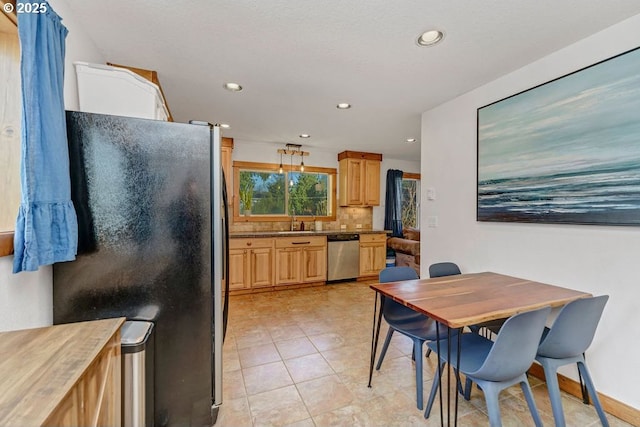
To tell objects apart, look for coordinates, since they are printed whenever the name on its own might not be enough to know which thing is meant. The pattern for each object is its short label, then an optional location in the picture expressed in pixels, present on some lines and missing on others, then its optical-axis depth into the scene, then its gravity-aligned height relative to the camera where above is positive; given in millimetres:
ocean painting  1640 +429
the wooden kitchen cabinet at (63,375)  625 -438
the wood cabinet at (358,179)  5117 +623
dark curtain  5574 +160
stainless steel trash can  1159 -701
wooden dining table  1402 -520
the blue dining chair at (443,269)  2467 -527
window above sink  4660 +339
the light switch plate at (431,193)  2980 +195
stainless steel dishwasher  4609 -764
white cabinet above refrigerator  1623 +744
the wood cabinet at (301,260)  4270 -769
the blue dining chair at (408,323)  1749 -804
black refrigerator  1320 -179
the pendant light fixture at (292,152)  4859 +1058
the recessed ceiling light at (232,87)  2510 +1163
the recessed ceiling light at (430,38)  1759 +1140
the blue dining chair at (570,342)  1401 -699
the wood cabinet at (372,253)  4855 -753
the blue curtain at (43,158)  1049 +215
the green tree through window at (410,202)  6195 +213
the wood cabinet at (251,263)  3986 -765
